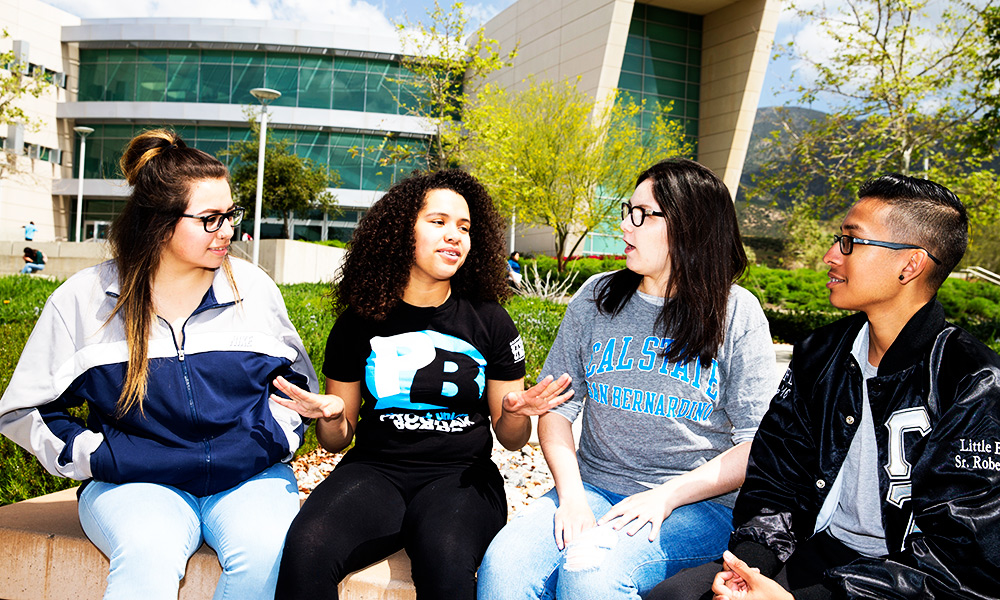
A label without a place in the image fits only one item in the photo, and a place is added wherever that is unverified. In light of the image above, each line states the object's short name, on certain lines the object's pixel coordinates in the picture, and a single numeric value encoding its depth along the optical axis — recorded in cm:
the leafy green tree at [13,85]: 2011
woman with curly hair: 222
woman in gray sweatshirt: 225
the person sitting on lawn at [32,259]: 2009
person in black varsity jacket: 176
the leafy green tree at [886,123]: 1338
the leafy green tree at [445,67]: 1820
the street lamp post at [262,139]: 1689
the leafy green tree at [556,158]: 2030
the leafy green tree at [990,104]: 966
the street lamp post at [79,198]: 3236
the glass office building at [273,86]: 3528
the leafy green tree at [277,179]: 3035
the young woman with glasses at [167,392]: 225
